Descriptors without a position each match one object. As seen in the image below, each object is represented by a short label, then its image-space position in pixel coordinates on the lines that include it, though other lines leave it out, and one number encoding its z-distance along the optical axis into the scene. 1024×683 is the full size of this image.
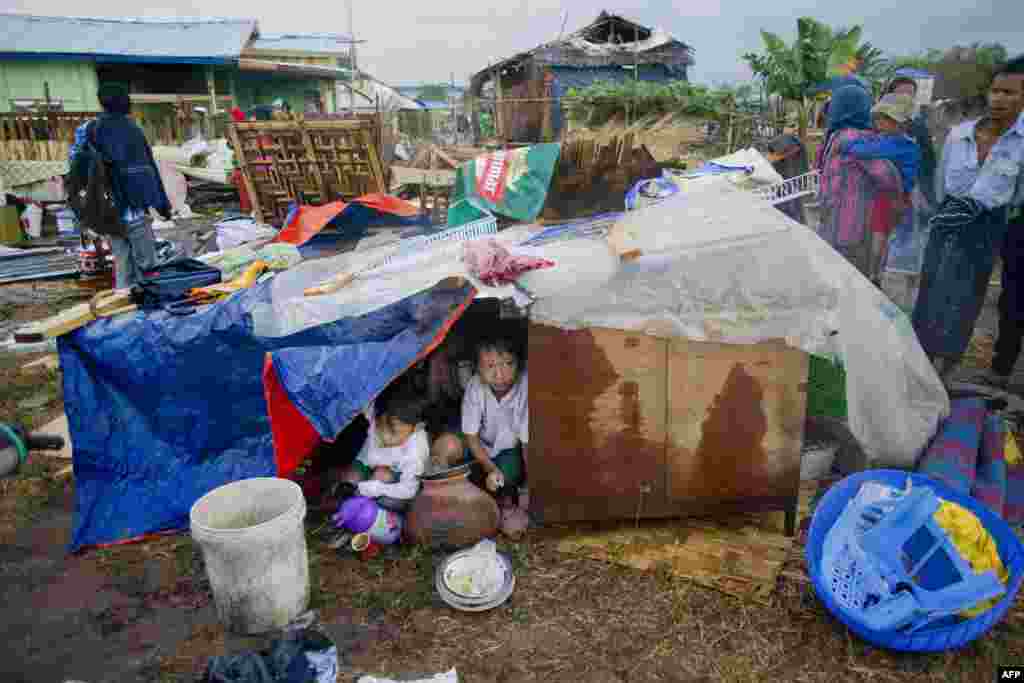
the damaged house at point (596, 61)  19.78
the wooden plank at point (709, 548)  3.08
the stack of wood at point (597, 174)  4.56
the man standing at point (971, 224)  4.39
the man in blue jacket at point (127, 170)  5.82
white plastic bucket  2.71
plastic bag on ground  2.22
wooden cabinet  3.21
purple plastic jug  3.33
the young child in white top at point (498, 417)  3.60
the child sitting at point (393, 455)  3.39
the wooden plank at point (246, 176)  8.59
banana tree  11.61
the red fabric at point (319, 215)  5.37
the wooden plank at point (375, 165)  8.32
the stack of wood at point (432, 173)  9.09
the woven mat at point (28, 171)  13.47
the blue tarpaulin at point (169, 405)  3.57
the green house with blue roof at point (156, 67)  17.17
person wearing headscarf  4.72
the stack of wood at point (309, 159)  8.37
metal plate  2.93
